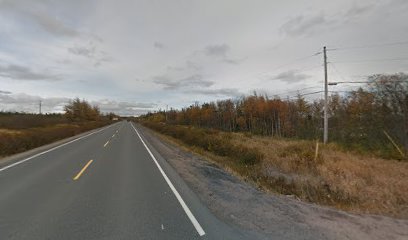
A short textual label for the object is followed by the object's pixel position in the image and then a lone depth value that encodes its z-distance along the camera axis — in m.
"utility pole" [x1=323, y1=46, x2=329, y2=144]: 23.51
